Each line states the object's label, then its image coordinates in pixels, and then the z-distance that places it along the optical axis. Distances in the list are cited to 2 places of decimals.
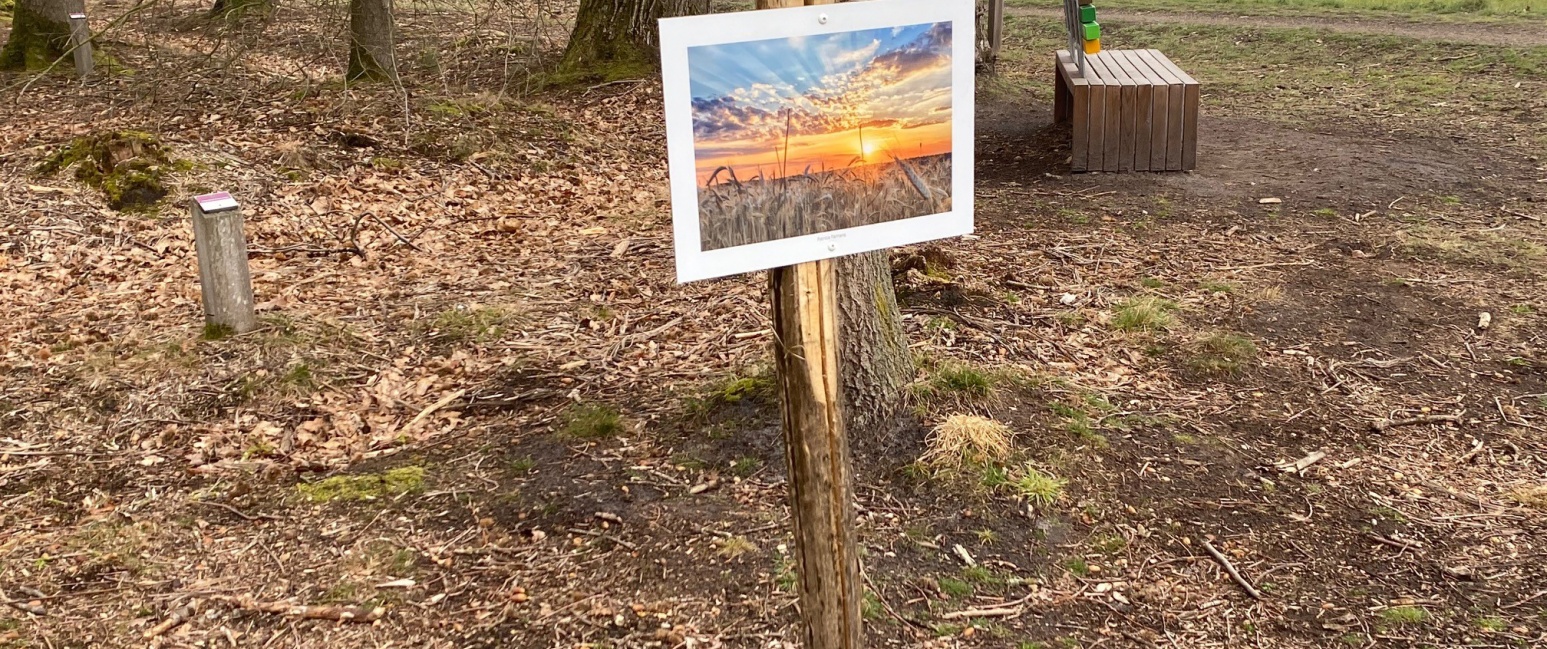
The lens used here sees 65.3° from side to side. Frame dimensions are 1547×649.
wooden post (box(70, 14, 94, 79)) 8.71
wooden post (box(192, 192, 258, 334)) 4.97
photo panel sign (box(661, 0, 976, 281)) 2.19
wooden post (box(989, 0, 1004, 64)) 12.01
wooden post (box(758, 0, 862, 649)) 2.39
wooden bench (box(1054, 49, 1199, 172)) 7.76
